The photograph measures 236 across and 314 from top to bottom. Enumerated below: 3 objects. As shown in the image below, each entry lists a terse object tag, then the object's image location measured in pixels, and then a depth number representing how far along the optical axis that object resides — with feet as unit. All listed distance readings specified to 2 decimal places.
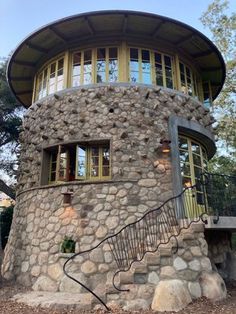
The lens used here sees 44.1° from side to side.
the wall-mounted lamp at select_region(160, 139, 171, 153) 27.61
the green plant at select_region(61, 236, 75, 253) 24.58
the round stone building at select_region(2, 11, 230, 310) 25.25
